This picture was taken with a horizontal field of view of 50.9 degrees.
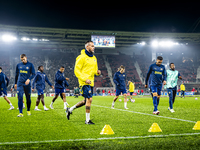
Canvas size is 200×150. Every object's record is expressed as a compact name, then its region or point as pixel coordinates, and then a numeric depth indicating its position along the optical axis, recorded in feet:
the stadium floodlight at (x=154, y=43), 162.97
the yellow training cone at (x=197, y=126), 16.04
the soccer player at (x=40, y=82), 36.37
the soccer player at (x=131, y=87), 74.01
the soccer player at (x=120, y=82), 38.68
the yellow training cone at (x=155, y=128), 15.34
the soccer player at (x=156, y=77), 28.91
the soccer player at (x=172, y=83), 32.90
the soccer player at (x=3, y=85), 38.32
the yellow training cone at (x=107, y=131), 14.70
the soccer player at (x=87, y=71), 19.74
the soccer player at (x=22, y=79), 26.32
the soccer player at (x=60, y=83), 38.17
